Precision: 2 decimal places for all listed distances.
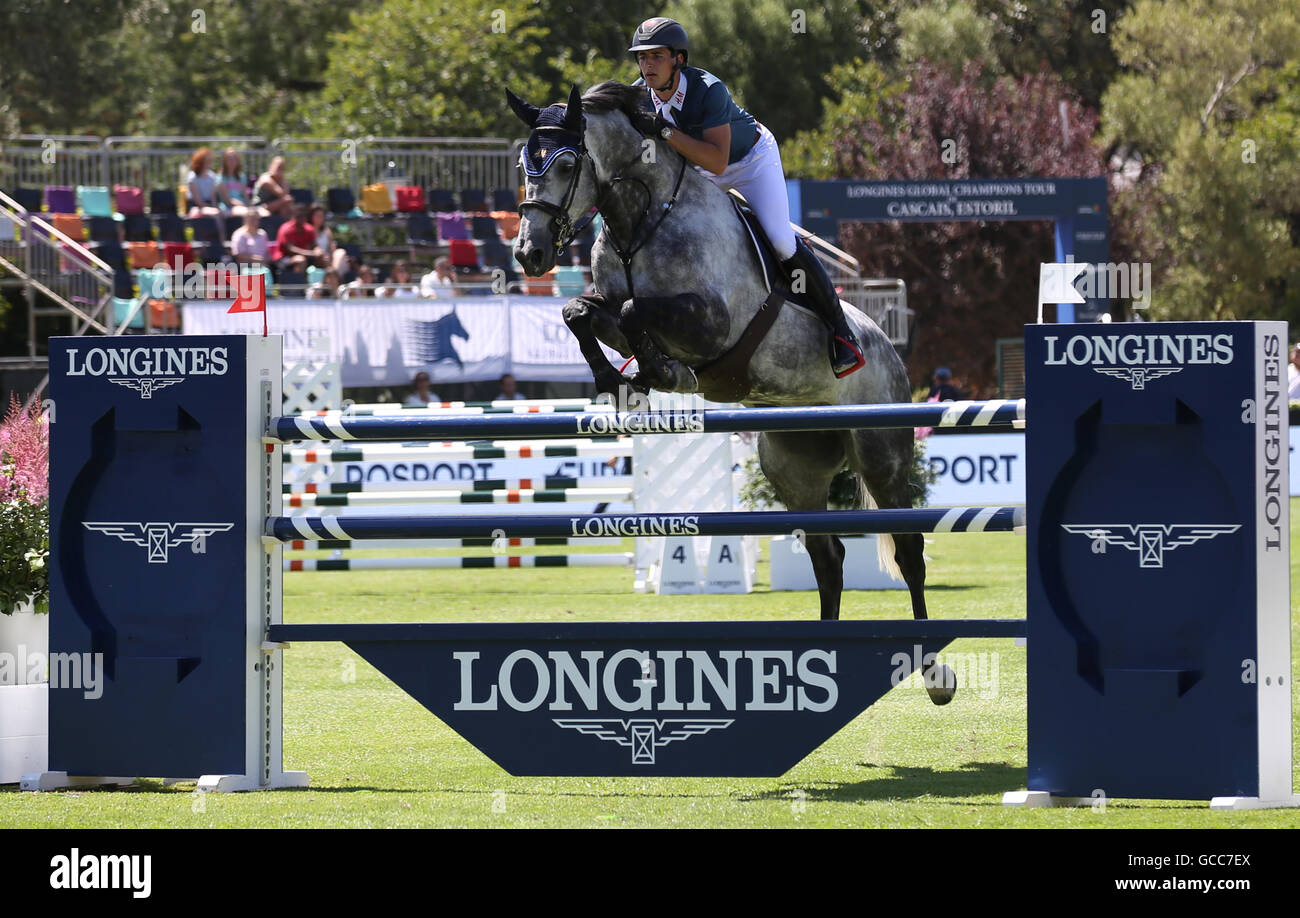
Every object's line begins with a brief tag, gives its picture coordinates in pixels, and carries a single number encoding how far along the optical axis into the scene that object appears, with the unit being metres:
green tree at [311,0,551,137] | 30.58
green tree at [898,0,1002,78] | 31.88
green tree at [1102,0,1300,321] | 27.98
